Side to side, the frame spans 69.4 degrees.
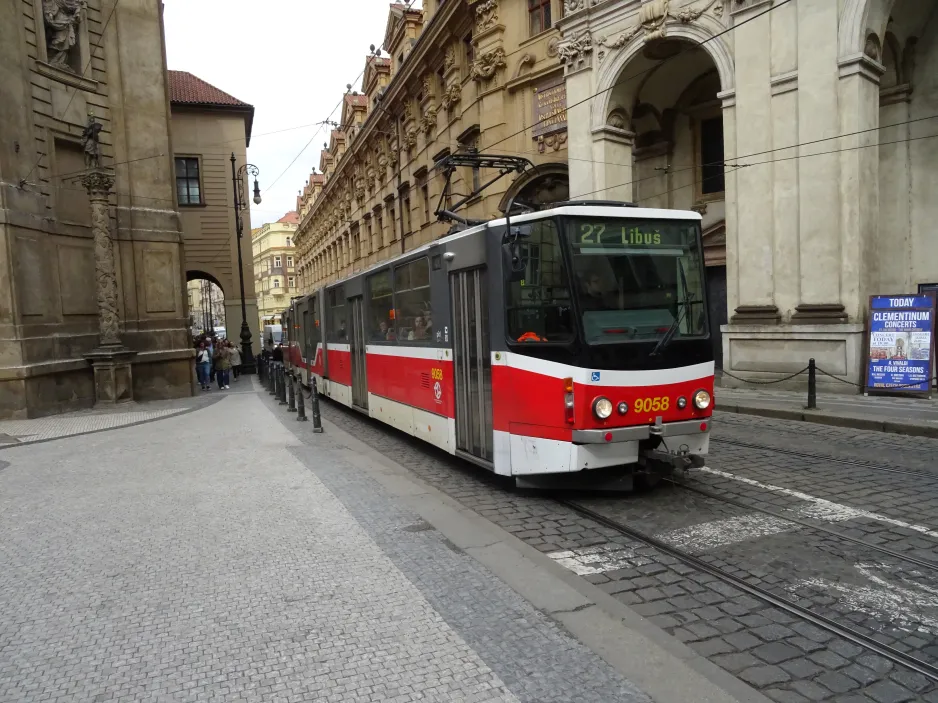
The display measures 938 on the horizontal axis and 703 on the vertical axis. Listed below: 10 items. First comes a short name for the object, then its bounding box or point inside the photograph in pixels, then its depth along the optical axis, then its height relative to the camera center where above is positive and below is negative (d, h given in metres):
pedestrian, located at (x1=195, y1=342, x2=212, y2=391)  24.58 -1.43
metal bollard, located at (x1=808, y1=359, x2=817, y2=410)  11.96 -1.57
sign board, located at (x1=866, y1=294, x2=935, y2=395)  12.72 -0.93
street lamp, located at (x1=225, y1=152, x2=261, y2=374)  32.31 +0.38
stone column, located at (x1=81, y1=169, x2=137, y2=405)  17.53 +0.47
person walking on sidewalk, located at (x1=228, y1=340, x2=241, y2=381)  27.13 -1.29
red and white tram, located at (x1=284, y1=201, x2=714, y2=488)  6.36 -0.33
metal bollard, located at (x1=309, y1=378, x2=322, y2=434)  12.09 -1.72
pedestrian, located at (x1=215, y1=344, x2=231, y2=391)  23.77 -1.38
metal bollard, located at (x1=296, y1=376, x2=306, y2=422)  13.78 -1.78
